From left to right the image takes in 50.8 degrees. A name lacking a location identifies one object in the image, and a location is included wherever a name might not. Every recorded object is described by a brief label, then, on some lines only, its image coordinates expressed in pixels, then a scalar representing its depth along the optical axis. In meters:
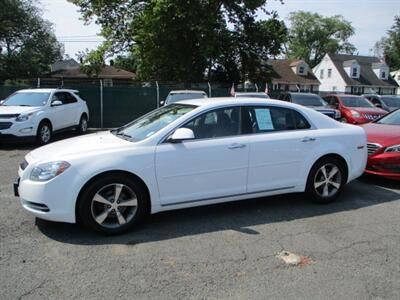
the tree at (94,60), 31.27
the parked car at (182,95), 14.75
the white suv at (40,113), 11.38
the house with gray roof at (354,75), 56.81
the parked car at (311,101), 16.19
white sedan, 4.64
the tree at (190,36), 26.22
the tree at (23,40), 44.66
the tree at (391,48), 49.46
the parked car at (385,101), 20.92
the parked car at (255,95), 14.19
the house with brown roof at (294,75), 54.52
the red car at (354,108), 16.22
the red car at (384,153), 7.09
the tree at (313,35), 81.00
